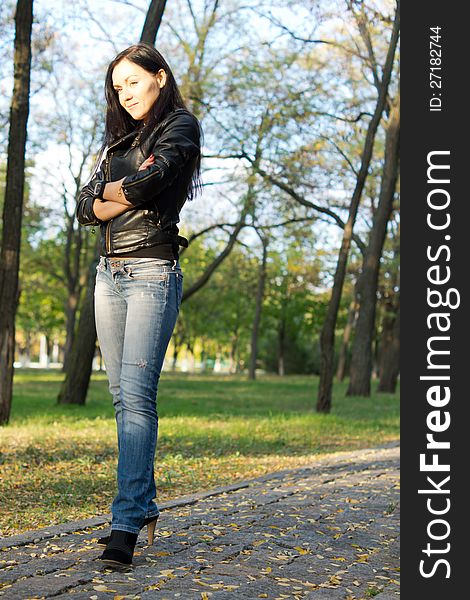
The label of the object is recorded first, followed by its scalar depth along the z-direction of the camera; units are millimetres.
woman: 4203
